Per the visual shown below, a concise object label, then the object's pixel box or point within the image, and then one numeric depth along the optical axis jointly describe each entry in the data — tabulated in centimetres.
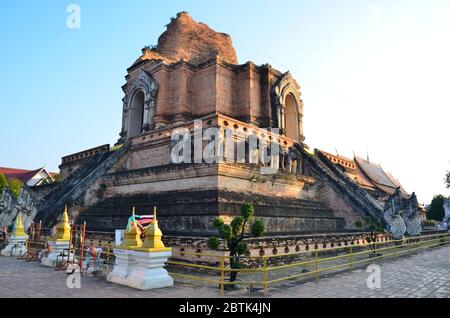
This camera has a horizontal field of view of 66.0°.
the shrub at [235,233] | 827
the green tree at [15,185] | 3251
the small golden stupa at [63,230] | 1166
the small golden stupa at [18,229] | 1436
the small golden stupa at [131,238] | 848
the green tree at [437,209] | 4641
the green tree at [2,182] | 3072
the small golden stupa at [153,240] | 787
